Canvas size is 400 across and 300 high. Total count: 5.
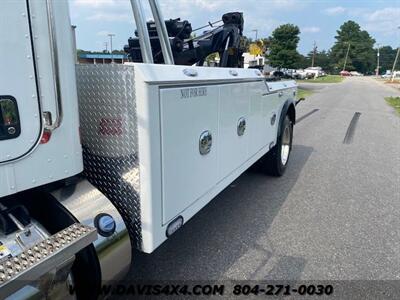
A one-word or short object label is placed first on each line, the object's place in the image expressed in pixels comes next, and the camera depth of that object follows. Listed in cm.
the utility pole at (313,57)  10769
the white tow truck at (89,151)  148
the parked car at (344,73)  10388
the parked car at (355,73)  11093
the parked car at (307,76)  6002
